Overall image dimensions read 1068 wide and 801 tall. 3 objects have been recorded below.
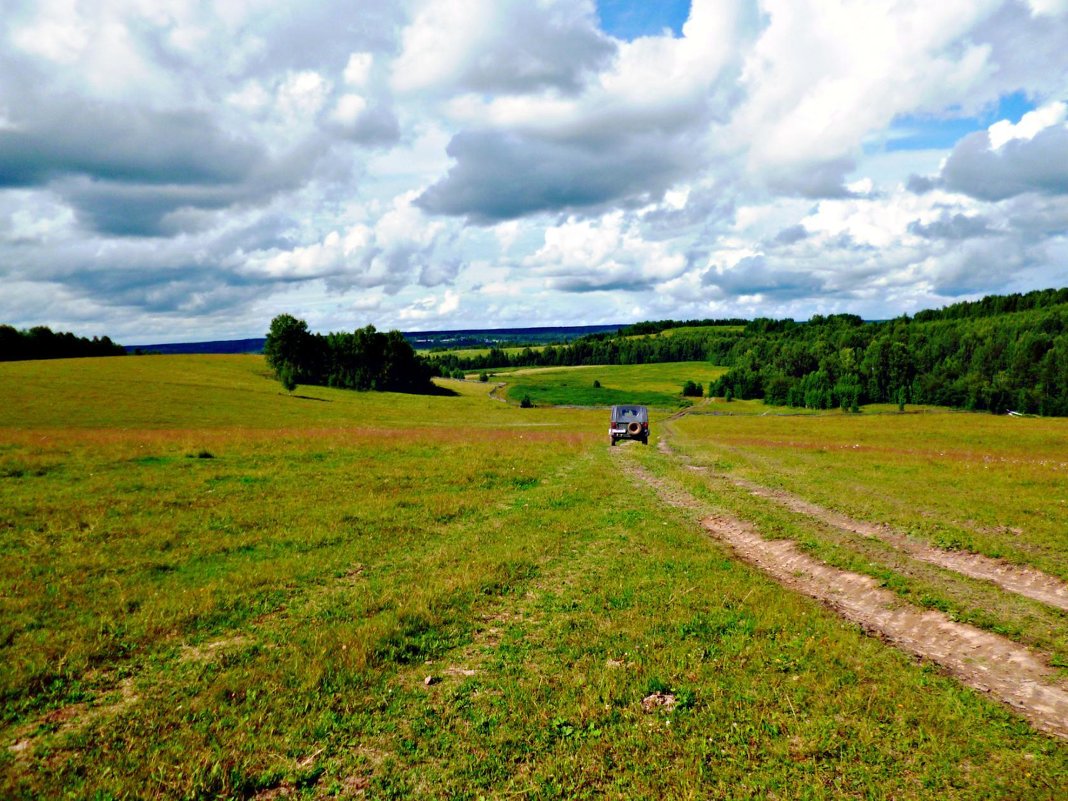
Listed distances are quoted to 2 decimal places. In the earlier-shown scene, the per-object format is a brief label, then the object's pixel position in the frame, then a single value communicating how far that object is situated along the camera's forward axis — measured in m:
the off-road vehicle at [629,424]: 45.44
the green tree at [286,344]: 107.56
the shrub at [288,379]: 95.19
